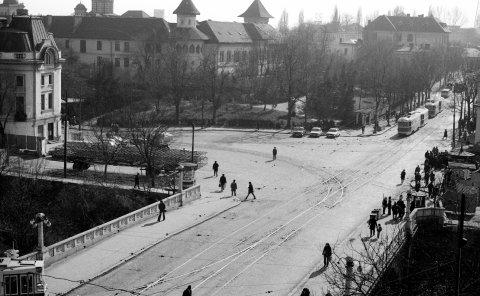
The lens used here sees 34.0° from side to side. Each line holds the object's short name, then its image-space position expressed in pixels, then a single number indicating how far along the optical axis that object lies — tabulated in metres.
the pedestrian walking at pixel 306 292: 26.26
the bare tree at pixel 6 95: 64.19
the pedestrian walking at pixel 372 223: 37.44
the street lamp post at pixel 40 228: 30.95
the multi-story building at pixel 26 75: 64.75
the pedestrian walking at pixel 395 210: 40.66
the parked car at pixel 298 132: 74.25
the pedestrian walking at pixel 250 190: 45.68
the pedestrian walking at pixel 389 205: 41.84
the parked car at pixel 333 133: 73.75
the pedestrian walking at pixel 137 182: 47.10
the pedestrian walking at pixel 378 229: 36.98
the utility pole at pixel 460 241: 20.22
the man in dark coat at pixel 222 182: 48.09
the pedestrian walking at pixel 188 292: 27.00
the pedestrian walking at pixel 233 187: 46.66
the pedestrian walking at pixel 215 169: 52.69
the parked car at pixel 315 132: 74.40
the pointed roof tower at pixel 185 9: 107.69
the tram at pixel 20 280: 26.45
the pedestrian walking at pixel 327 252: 32.34
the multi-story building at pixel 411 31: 149.38
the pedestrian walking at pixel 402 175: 51.92
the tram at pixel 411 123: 75.88
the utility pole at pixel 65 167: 50.40
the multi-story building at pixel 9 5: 144.69
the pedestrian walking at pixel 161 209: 39.41
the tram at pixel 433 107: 92.52
